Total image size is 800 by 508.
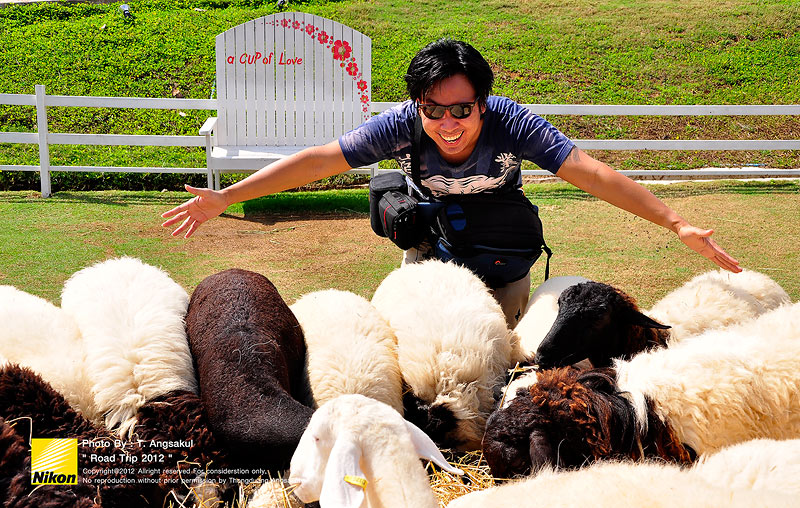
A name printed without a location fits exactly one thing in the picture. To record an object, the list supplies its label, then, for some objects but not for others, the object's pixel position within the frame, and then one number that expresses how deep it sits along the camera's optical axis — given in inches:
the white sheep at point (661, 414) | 106.0
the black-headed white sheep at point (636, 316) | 127.8
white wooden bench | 390.3
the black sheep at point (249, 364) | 107.9
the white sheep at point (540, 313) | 145.0
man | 140.2
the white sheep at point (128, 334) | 112.3
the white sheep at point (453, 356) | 124.9
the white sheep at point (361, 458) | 84.0
